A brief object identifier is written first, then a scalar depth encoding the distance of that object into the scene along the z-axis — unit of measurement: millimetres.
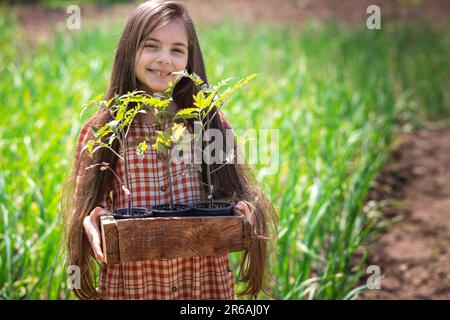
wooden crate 3194
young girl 3394
